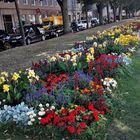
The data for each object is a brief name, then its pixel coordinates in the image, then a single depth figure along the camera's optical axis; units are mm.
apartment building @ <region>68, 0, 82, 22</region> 36416
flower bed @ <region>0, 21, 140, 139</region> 2478
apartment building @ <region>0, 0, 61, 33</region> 23217
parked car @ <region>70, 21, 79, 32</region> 20930
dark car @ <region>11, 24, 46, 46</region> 12299
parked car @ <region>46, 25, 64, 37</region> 15425
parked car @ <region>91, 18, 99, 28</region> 27328
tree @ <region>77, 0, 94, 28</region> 20858
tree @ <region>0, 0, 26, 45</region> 11466
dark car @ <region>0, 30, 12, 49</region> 11554
